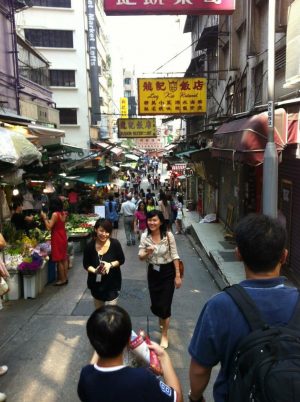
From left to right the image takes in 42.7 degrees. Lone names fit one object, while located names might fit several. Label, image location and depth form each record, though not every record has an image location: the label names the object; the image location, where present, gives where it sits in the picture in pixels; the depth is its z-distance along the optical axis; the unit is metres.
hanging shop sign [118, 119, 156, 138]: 21.94
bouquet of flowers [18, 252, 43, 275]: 7.26
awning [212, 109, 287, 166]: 7.01
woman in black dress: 5.05
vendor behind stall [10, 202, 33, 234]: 10.08
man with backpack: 1.59
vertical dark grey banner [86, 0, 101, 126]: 29.48
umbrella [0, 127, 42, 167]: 5.96
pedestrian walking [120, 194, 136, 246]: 13.42
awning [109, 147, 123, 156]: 23.64
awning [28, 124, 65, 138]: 9.22
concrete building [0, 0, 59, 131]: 13.11
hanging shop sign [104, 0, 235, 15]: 7.30
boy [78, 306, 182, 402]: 1.96
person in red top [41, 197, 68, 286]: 8.09
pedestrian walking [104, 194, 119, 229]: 16.25
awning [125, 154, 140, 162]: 31.12
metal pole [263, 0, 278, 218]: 5.80
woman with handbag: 5.12
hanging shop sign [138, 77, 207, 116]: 13.21
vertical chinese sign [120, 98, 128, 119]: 43.17
